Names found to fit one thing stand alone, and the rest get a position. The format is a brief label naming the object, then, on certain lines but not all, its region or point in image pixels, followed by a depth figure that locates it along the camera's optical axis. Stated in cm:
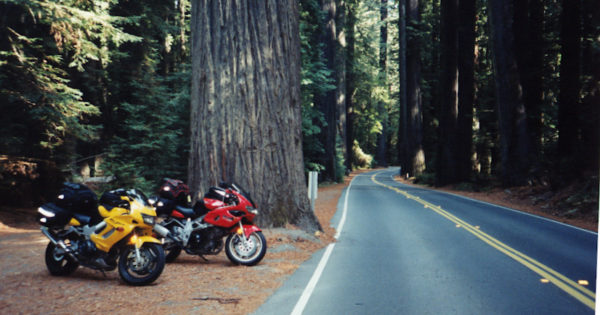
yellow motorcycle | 630
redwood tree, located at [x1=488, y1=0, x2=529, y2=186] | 2344
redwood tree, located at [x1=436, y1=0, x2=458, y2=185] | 2988
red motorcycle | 761
